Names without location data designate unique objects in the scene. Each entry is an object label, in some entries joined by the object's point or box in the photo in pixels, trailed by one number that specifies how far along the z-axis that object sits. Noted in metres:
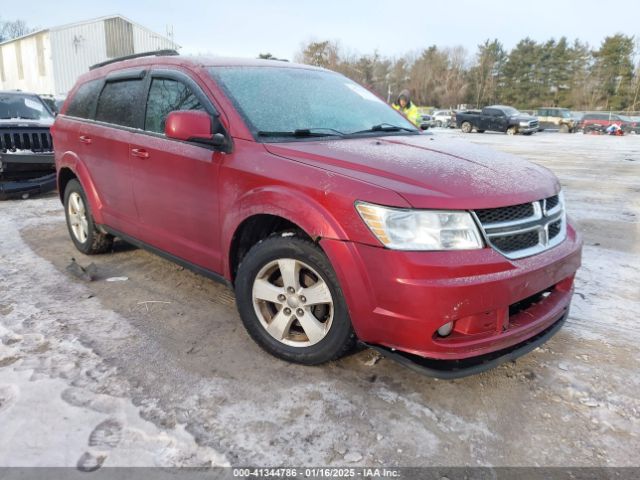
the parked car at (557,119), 33.69
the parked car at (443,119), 38.98
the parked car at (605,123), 31.91
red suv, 2.21
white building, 30.19
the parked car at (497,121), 27.88
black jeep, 7.20
